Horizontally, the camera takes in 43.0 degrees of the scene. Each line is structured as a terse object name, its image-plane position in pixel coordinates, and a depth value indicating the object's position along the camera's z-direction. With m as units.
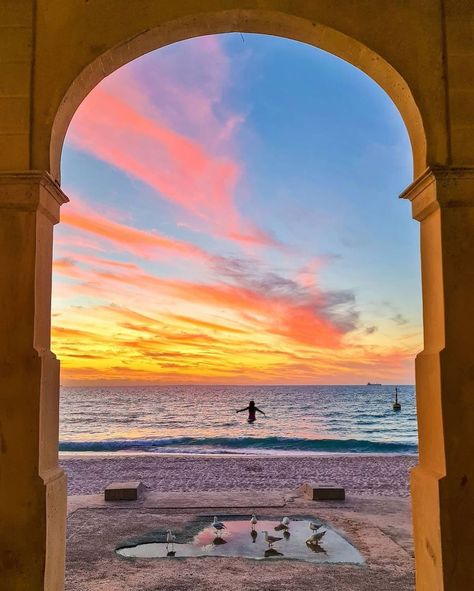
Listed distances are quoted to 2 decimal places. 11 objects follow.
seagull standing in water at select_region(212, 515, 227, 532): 7.43
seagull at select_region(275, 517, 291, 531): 7.52
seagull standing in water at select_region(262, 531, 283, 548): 6.93
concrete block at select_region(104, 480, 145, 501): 9.71
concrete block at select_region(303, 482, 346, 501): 9.76
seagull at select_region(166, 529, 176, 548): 7.10
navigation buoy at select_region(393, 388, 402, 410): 52.58
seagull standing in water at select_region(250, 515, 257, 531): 7.69
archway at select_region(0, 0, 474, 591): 3.39
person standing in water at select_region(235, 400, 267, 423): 29.93
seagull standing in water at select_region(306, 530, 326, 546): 7.11
